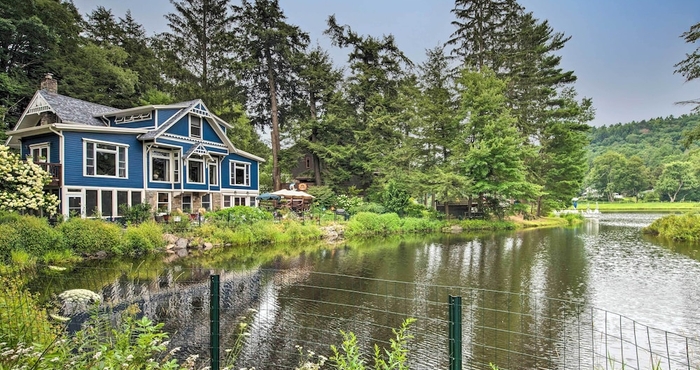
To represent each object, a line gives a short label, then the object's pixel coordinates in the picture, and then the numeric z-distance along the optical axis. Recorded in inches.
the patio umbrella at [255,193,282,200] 992.2
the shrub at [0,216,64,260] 459.8
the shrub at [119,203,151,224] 702.5
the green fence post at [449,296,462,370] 112.3
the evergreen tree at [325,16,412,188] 1246.9
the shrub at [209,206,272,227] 756.0
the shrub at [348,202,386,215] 1098.1
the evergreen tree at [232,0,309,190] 1195.3
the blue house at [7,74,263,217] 690.8
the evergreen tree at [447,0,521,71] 1227.9
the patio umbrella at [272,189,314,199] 1000.2
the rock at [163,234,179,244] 634.2
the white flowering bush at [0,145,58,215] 551.2
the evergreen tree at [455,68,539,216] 1073.5
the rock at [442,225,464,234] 1051.3
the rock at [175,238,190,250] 637.9
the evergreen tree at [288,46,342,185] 1250.0
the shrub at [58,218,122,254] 536.7
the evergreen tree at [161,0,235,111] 1226.6
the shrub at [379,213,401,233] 997.8
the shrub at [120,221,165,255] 582.3
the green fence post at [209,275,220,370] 130.3
